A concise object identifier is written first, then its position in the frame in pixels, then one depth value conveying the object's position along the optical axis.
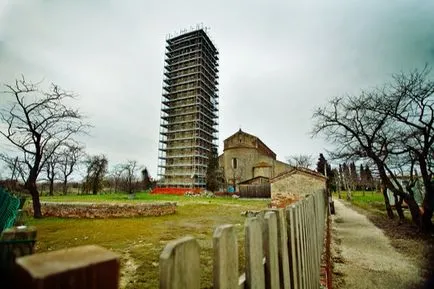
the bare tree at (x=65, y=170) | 52.56
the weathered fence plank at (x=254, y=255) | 1.46
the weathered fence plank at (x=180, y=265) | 0.84
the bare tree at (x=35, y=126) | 14.78
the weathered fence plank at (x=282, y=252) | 2.02
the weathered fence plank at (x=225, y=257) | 1.15
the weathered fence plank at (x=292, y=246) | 2.35
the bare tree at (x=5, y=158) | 23.30
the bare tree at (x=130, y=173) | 64.18
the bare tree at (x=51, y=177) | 50.44
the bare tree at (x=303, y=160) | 65.36
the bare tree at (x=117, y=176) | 70.34
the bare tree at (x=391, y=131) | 11.45
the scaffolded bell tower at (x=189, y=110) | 62.72
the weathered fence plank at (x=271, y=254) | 1.72
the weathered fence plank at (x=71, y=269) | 0.54
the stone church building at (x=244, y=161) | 53.47
